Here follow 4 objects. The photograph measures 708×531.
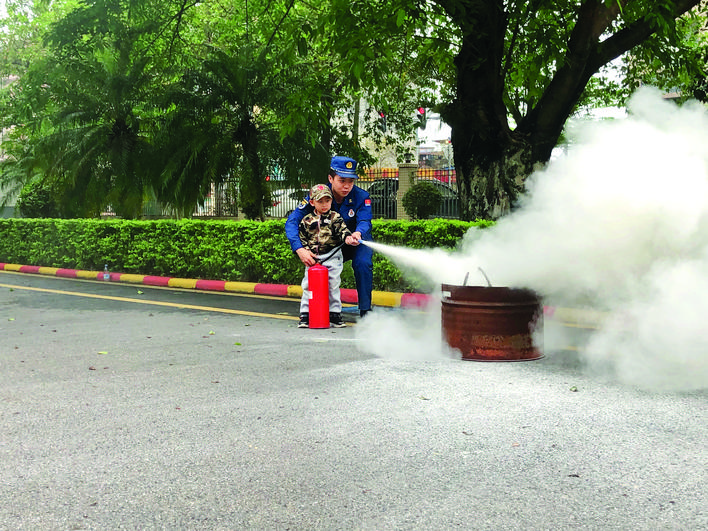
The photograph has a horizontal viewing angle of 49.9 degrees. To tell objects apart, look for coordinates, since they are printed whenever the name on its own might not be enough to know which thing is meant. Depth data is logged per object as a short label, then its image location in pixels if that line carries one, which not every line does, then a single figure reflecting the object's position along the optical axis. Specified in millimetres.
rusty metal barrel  5898
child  8070
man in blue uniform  8039
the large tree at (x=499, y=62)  10609
